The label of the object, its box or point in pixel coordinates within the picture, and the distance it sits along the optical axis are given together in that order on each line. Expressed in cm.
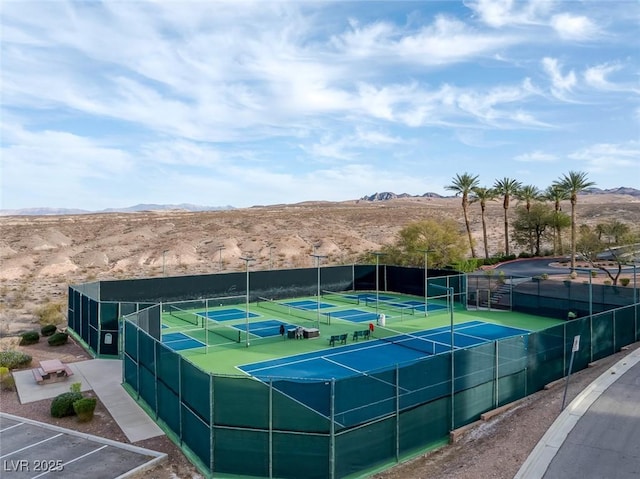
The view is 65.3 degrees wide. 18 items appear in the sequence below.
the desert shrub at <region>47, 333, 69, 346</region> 2739
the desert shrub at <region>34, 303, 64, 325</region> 3388
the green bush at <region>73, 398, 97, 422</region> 1667
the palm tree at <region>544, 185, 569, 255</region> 6219
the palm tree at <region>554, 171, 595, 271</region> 5469
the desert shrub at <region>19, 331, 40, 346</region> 2750
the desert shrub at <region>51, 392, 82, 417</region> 1722
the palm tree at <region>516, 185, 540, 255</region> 6650
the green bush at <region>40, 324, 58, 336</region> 2952
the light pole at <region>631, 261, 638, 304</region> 2819
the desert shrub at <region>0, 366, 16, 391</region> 2031
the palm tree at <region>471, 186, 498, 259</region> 6278
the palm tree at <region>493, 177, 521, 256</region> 6419
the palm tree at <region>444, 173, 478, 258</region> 6147
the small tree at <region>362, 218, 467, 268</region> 5338
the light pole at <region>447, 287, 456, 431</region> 1511
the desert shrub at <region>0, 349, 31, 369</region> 2280
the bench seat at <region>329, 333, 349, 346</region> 2769
